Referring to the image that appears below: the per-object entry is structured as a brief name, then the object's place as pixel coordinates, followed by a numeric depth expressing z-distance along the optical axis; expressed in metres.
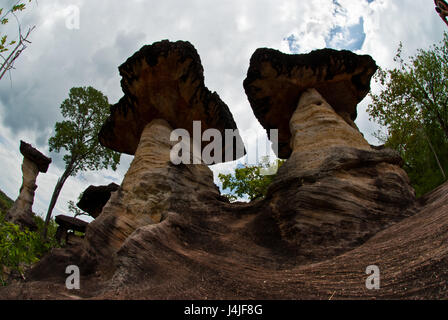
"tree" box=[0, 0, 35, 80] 2.69
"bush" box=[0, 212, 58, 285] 4.68
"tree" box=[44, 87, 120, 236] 19.62
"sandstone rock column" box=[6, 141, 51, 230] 17.70
